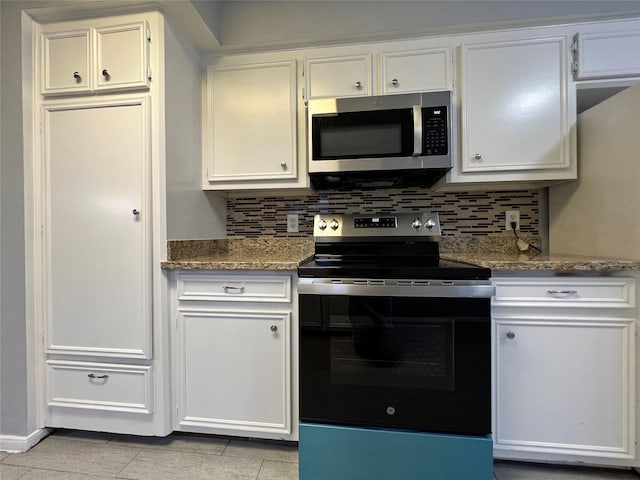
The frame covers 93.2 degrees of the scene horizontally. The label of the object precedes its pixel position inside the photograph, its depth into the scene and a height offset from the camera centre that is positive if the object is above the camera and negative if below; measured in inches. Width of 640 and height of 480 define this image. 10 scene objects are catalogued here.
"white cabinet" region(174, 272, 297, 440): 54.7 -21.4
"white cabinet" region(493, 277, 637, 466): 48.7 -21.9
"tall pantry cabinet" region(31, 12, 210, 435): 56.7 +3.7
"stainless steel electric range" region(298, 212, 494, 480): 45.3 -21.0
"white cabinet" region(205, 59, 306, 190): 68.0 +25.6
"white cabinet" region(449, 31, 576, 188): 60.8 +25.7
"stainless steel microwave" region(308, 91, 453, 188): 60.2 +20.9
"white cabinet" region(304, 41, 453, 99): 63.5 +35.7
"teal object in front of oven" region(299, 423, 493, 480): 44.3 -32.8
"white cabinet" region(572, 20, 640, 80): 58.8 +36.3
